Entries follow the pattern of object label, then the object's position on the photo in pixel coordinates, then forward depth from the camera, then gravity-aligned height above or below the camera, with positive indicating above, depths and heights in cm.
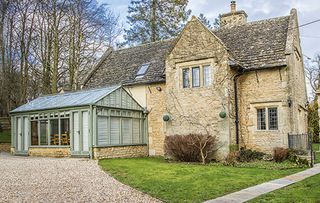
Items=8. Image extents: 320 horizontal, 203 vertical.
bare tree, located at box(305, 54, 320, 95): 3621 +584
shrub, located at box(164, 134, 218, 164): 1283 -154
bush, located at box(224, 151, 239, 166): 1218 -203
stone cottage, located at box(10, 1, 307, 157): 1329 +147
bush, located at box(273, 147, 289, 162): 1219 -183
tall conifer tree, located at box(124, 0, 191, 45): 2706 +992
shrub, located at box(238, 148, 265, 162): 1283 -198
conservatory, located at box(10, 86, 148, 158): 1365 -48
